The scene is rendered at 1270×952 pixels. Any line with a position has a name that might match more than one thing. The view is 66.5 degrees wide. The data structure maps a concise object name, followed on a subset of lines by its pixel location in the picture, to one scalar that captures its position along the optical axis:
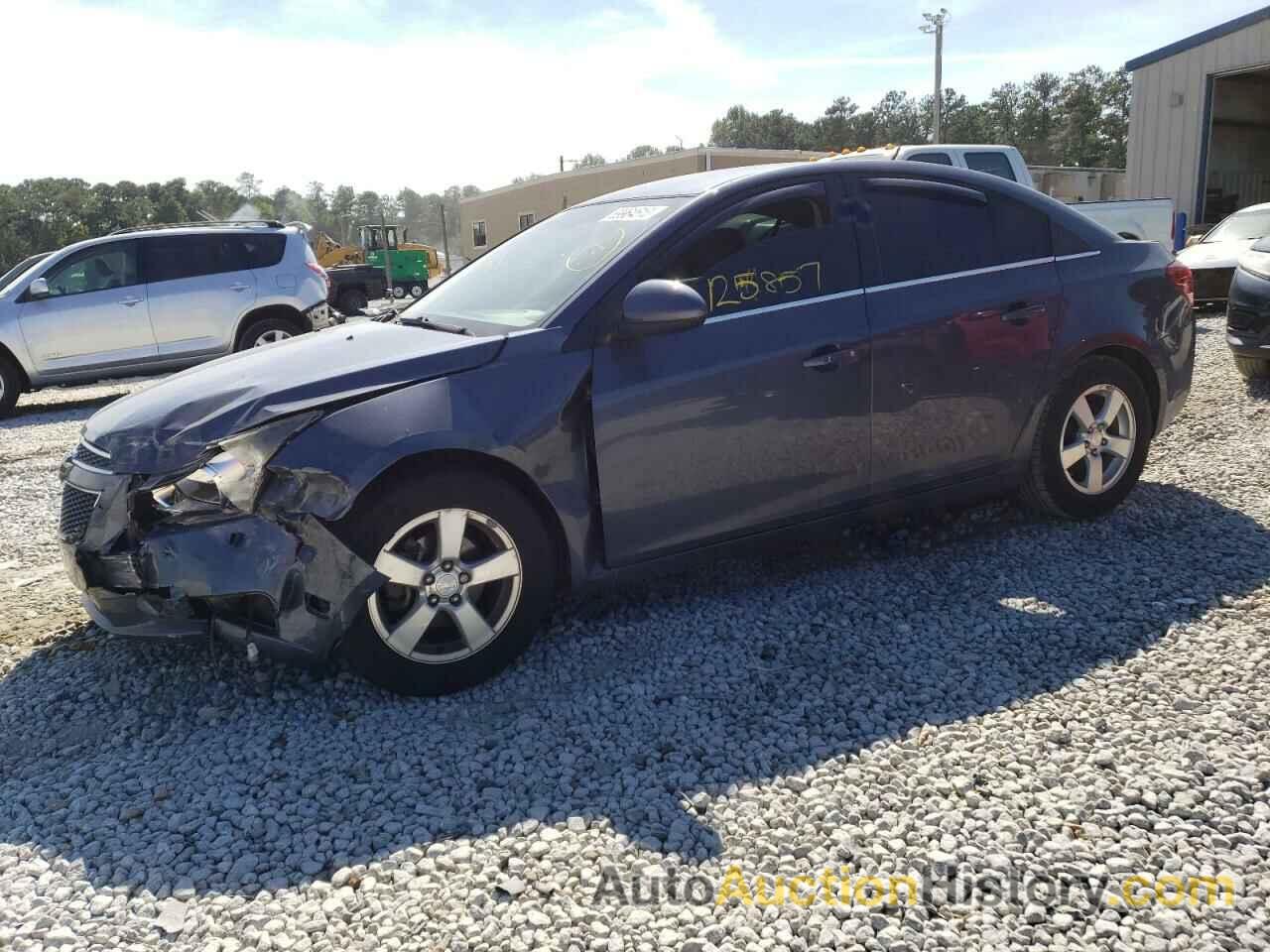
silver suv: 10.56
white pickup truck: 13.28
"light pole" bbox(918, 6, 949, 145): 39.06
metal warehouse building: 20.02
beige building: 33.56
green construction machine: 35.56
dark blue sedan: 3.10
